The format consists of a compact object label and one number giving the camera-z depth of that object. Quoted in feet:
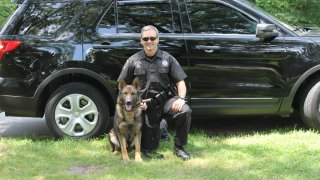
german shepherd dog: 14.52
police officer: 15.02
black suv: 16.89
